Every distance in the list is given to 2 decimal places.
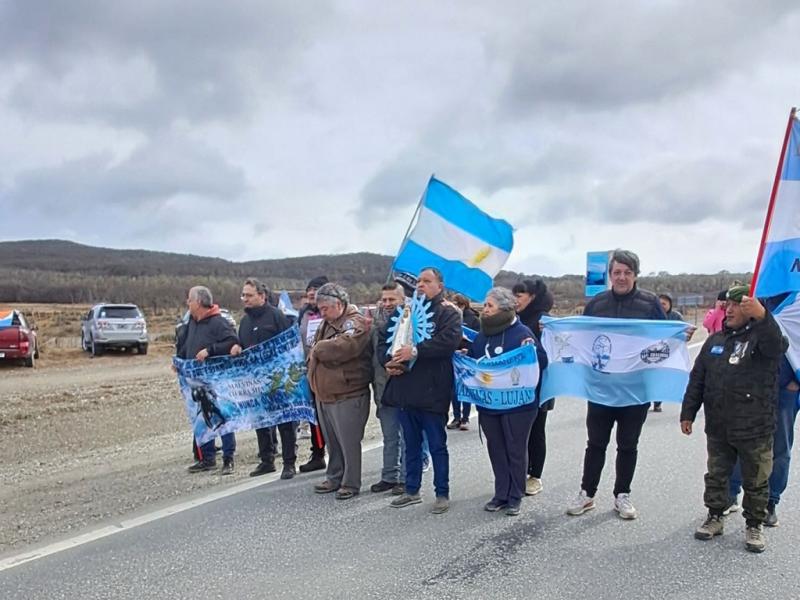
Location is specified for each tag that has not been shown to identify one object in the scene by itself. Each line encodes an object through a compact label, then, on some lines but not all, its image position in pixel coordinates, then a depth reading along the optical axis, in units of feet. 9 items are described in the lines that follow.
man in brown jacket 20.88
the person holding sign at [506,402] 19.10
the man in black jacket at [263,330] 23.63
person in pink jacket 30.86
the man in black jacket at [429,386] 19.40
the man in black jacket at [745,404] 15.90
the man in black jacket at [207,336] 24.54
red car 65.41
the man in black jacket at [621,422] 18.37
